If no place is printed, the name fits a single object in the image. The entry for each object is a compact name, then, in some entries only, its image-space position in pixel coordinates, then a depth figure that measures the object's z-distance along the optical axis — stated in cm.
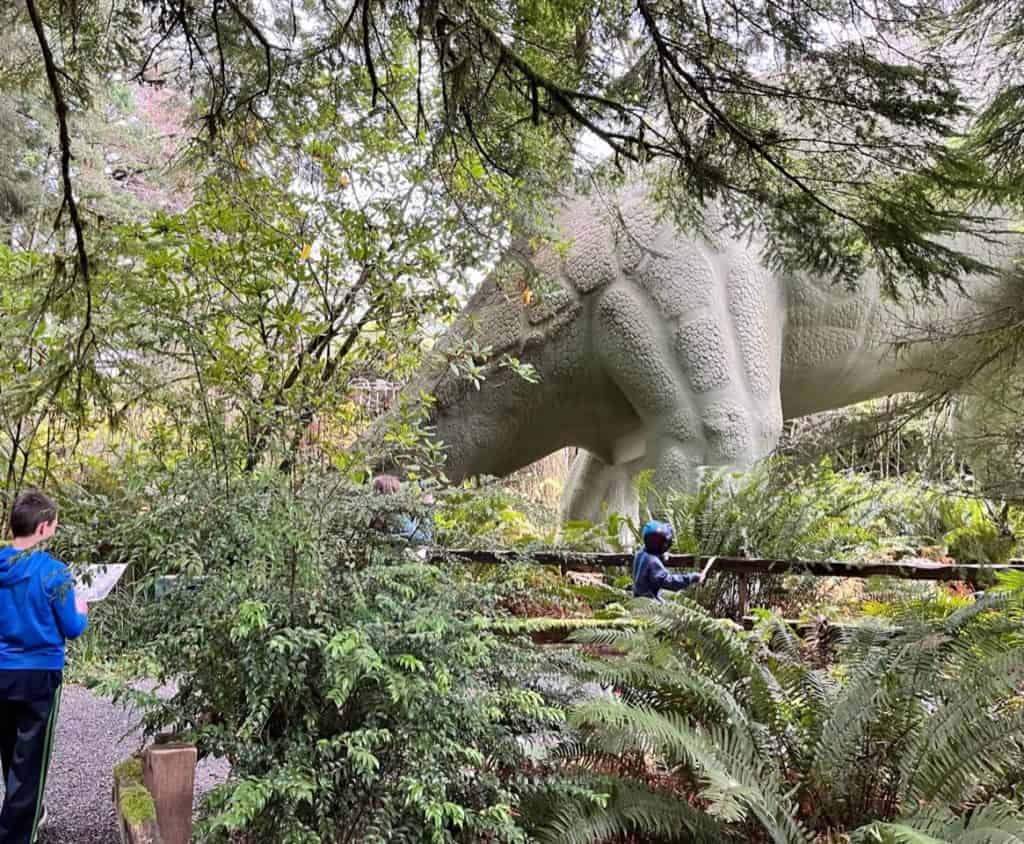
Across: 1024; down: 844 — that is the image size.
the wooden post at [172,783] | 231
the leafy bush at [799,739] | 254
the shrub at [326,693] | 215
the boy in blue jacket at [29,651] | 266
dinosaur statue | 599
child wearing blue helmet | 448
